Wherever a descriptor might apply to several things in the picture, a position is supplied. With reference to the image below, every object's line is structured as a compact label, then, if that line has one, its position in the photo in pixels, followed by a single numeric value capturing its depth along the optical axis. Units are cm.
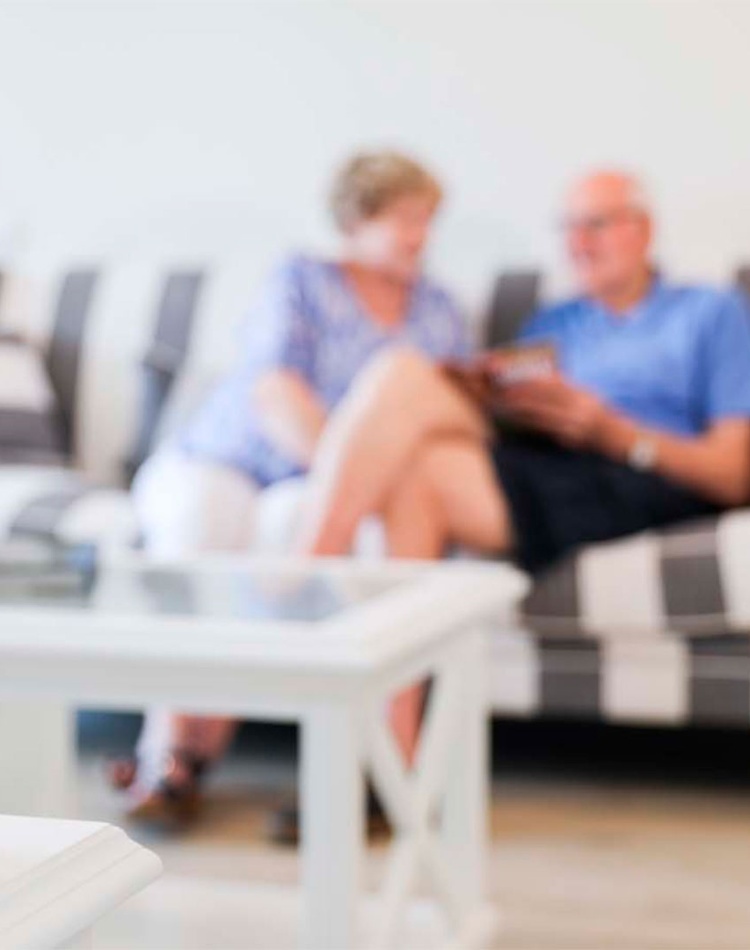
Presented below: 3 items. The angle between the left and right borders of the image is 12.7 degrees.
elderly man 533
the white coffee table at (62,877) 193
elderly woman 561
